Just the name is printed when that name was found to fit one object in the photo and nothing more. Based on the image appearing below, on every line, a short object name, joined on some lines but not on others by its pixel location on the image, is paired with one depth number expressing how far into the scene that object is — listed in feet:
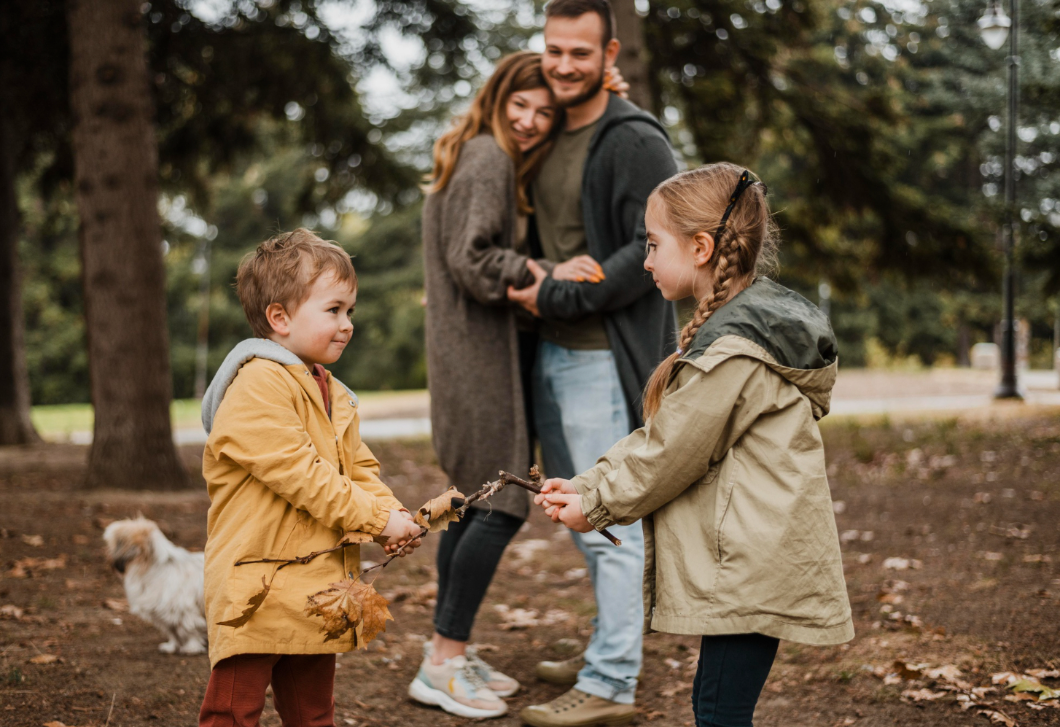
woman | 10.73
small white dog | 12.50
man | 10.32
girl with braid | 6.95
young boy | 7.23
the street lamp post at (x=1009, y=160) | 46.78
